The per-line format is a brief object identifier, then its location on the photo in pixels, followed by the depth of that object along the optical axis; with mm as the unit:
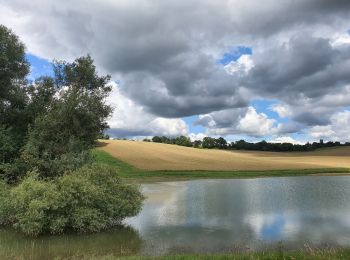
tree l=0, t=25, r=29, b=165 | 33188
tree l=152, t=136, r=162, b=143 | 174250
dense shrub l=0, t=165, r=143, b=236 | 20844
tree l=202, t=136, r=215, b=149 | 153875
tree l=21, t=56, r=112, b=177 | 30844
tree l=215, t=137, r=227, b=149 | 151012
